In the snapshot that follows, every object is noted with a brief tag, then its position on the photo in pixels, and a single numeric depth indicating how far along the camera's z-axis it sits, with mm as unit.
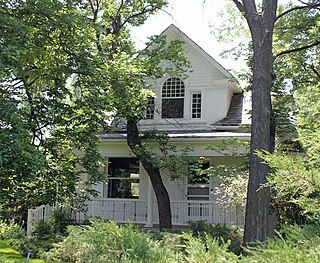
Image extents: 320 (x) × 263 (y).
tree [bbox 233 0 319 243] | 8266
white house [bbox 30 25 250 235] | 15422
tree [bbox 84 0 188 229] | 13688
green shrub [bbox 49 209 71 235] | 13719
